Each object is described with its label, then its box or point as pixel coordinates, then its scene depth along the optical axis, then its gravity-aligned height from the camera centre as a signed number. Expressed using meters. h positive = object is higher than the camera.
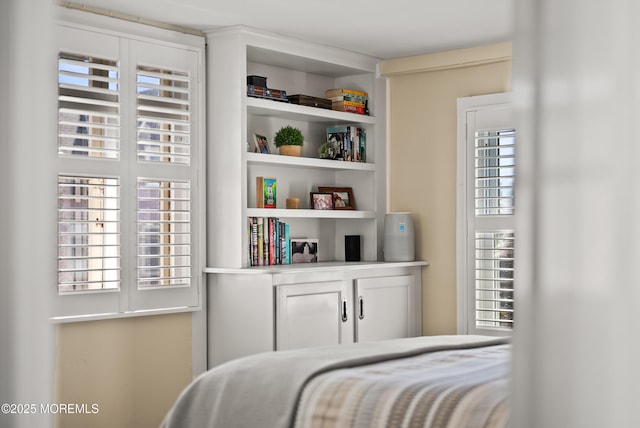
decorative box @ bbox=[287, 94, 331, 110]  5.02 +0.71
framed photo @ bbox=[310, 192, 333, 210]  5.26 +0.07
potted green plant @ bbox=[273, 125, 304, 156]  4.98 +0.44
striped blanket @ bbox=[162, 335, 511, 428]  2.31 -0.56
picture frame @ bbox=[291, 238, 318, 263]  5.18 -0.26
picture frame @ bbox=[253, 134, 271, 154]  4.85 +0.42
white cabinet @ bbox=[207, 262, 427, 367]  4.38 -0.57
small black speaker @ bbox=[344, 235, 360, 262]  5.41 -0.26
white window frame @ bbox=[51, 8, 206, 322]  4.02 +0.24
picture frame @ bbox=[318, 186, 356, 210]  5.39 +0.10
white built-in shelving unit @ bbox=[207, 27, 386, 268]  4.54 +0.43
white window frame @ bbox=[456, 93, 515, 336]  5.17 -0.10
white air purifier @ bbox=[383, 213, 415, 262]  5.26 -0.19
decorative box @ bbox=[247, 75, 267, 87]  4.73 +0.79
